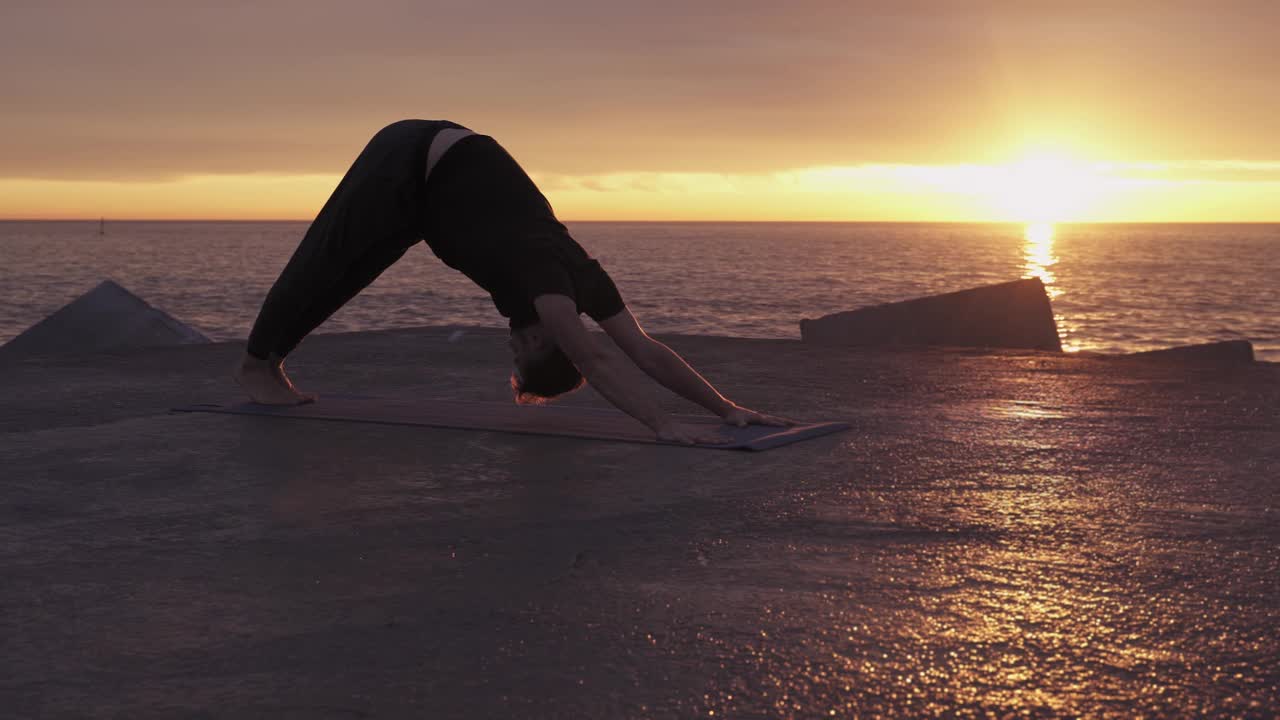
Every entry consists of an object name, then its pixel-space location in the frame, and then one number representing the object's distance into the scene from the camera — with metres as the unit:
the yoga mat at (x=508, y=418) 5.63
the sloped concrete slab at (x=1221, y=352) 10.51
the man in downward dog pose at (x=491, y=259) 5.42
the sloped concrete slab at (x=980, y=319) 11.30
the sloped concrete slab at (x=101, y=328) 11.56
